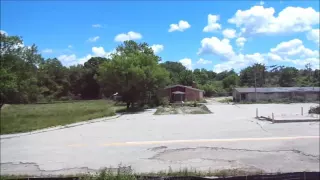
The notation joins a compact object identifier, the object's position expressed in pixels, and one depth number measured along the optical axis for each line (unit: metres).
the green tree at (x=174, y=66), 112.23
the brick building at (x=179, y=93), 59.92
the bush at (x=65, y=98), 82.03
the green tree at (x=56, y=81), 78.95
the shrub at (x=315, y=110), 30.95
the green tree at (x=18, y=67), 37.17
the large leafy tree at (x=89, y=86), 85.51
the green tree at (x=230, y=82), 96.75
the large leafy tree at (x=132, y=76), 41.38
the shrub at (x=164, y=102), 49.00
